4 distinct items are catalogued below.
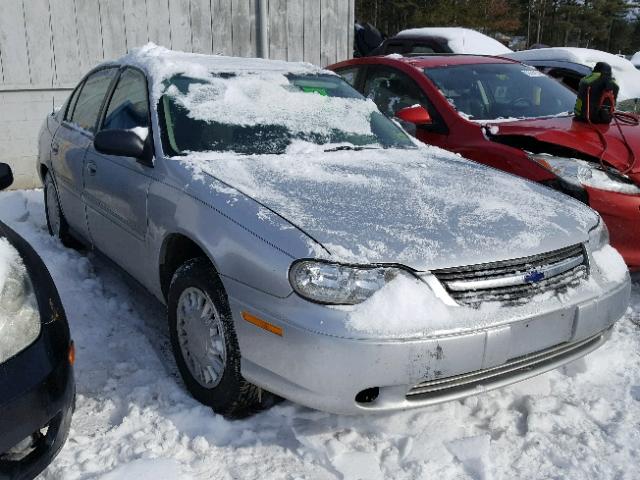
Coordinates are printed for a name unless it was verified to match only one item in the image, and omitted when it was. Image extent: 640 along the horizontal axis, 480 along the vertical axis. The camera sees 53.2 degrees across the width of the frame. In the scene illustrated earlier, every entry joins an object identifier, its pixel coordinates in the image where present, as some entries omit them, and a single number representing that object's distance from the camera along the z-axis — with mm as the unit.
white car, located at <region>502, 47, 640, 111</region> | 8188
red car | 3879
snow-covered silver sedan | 2223
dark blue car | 1966
